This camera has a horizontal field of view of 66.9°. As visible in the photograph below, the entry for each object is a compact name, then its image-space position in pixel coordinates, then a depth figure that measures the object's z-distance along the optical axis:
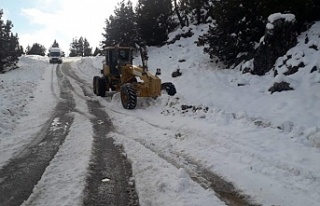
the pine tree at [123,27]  22.76
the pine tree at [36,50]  63.92
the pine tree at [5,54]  23.71
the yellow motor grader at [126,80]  9.23
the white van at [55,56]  32.69
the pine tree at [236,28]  11.69
